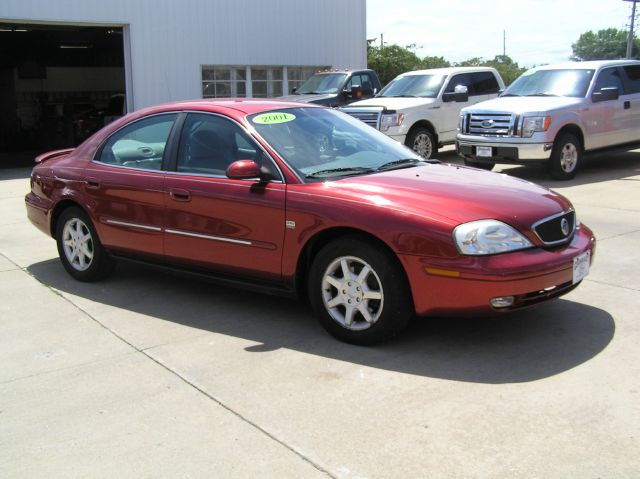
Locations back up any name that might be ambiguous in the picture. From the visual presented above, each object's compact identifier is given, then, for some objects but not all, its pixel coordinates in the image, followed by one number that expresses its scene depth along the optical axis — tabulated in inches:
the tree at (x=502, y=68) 2026.3
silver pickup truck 438.6
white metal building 679.1
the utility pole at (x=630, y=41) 1423.5
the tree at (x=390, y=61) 1565.0
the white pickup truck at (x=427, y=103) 521.7
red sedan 162.4
